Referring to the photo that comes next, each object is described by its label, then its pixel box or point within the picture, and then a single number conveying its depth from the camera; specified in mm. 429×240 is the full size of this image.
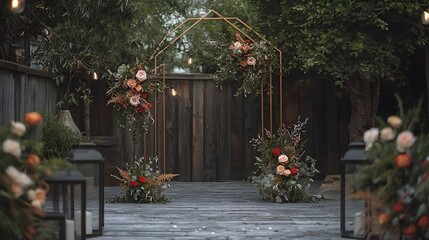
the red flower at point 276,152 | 9555
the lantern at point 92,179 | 5758
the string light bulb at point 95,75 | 11102
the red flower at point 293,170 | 9453
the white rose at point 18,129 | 3959
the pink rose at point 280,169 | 9422
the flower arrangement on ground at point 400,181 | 4270
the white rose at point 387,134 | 4617
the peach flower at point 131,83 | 9211
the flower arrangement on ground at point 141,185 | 9312
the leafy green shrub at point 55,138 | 9420
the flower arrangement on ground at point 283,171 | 9509
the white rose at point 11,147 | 3861
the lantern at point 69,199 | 4641
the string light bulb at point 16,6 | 7691
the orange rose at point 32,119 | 4102
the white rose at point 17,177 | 3766
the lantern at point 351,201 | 5422
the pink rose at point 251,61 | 9969
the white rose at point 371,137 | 4789
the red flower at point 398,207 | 4312
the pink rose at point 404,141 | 4379
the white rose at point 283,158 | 9398
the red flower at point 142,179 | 9281
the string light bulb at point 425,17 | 9058
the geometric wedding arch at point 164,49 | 9773
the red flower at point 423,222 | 4200
